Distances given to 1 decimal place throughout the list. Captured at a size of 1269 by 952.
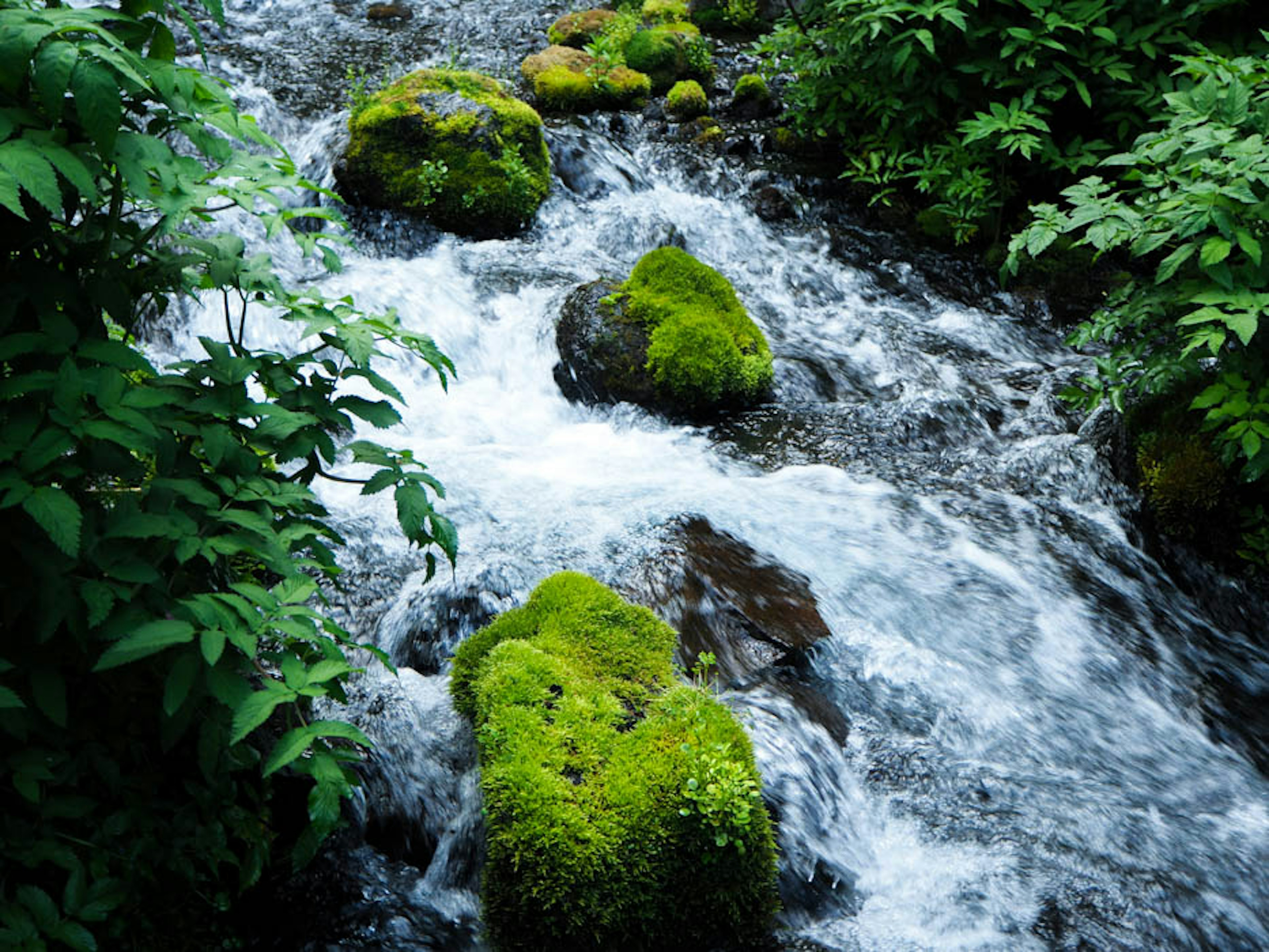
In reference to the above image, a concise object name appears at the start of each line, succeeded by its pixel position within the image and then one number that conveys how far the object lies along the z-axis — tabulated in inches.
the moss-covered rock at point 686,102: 444.1
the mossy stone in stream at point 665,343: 266.8
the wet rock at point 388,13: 523.2
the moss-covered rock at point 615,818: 117.6
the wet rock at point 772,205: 378.0
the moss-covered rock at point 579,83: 441.7
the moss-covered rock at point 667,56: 469.4
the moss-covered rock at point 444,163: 343.3
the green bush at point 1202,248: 178.2
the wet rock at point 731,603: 168.7
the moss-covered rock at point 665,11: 530.3
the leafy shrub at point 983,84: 296.8
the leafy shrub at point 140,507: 84.2
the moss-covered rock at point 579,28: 498.6
